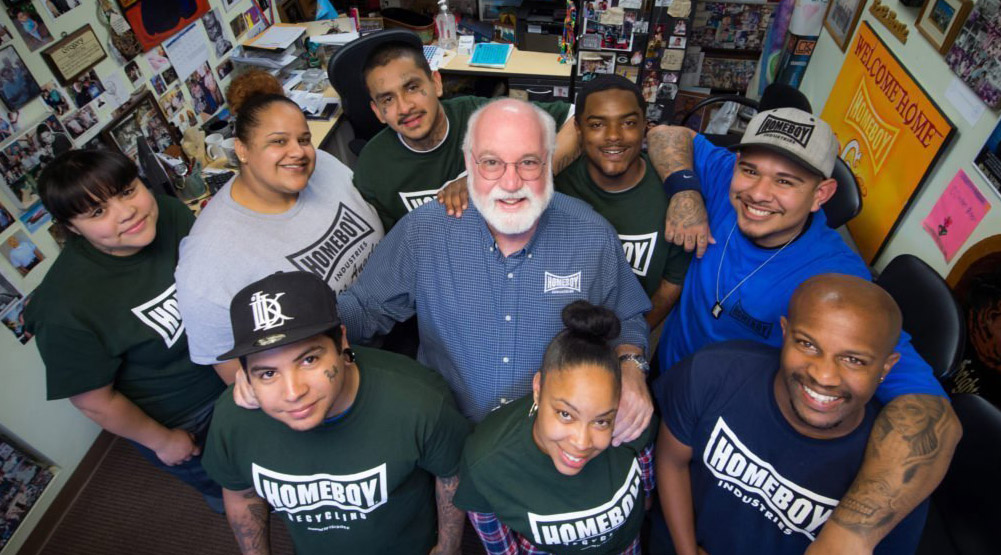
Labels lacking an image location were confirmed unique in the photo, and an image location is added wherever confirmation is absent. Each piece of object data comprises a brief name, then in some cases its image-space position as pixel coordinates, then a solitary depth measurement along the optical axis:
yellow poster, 2.20
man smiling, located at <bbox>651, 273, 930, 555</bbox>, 1.14
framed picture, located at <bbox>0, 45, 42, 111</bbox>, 1.98
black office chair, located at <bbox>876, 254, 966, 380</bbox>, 1.58
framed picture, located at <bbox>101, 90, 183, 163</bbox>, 2.51
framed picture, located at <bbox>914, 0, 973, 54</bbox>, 2.00
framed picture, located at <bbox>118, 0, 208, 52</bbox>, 2.54
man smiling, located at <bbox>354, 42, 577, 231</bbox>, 1.95
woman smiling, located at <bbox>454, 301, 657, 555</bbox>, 1.24
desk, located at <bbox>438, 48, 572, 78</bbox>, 3.63
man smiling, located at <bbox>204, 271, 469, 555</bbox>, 1.21
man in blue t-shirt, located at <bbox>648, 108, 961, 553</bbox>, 1.14
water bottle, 3.82
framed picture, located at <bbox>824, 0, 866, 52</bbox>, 2.90
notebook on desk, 3.67
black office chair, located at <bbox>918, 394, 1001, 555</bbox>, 1.43
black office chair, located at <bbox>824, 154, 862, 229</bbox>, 2.11
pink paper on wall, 1.89
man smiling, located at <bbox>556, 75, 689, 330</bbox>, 1.73
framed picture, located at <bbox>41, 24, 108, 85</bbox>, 2.19
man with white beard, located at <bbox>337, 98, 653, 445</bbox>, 1.48
